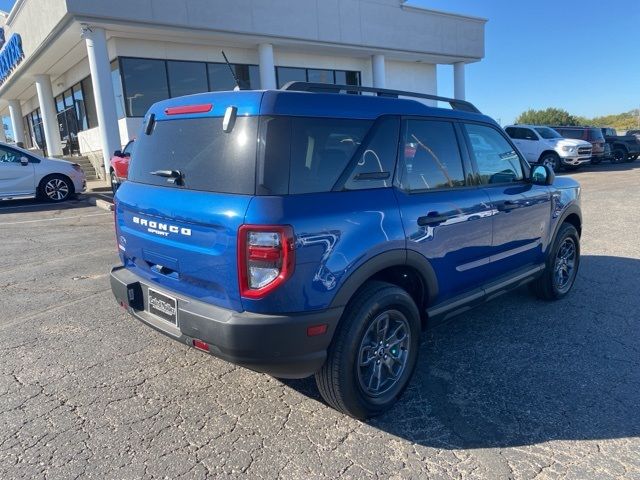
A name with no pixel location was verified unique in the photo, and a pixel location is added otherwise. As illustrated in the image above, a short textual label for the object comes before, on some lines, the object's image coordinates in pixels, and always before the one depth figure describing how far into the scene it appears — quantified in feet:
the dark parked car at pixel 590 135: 67.72
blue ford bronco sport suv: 8.10
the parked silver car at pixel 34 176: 38.45
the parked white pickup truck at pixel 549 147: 60.59
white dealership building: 48.37
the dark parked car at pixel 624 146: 75.20
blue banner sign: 65.20
